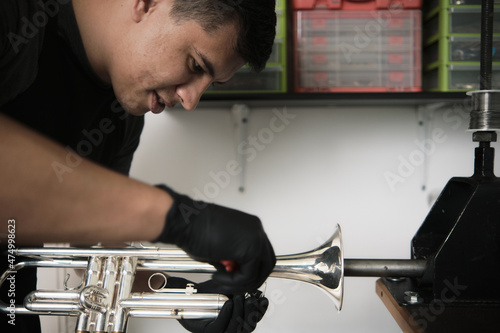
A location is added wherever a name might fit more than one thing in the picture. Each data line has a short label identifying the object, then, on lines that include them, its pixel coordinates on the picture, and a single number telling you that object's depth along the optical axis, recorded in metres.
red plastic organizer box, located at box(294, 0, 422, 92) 1.22
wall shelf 1.16
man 0.53
